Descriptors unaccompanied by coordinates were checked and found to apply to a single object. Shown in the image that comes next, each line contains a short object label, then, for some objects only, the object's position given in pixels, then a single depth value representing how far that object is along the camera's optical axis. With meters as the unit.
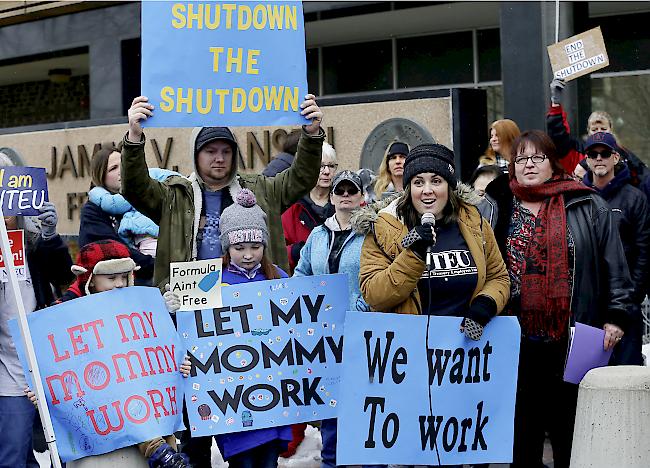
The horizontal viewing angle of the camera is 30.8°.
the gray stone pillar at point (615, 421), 5.48
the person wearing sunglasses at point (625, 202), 7.44
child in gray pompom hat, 5.55
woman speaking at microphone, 5.47
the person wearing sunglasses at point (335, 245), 6.70
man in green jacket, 5.83
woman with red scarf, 6.02
